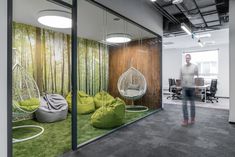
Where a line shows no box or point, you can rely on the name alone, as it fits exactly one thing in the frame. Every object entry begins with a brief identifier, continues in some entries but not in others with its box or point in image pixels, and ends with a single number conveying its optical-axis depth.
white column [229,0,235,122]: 4.14
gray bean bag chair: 4.18
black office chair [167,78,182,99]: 8.13
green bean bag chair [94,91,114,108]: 4.93
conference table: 7.32
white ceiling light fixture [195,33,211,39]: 6.52
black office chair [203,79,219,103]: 7.33
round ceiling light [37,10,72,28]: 3.28
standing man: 4.14
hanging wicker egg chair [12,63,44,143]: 3.79
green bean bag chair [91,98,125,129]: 3.66
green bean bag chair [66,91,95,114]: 4.84
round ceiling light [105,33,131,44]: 4.90
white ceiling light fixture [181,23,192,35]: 4.94
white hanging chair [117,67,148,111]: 5.36
